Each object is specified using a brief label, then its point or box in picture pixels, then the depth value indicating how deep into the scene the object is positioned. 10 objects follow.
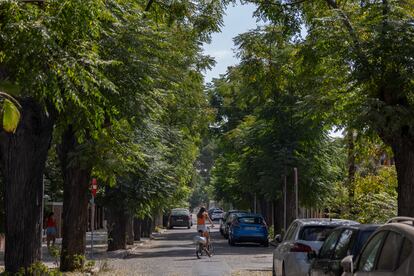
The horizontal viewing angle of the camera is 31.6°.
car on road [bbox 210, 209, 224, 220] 92.07
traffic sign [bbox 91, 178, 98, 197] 22.02
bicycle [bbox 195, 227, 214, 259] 25.92
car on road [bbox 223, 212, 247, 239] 37.74
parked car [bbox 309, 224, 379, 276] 9.43
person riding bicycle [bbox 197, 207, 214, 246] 26.44
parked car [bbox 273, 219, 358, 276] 13.54
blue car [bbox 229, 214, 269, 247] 34.97
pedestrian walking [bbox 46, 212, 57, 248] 29.17
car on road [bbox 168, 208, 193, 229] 68.50
